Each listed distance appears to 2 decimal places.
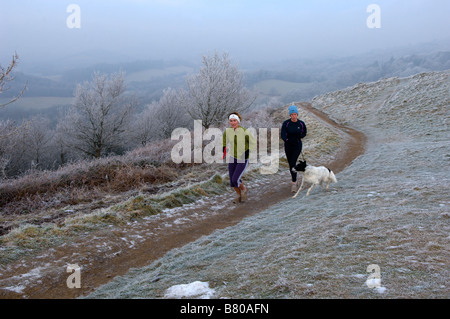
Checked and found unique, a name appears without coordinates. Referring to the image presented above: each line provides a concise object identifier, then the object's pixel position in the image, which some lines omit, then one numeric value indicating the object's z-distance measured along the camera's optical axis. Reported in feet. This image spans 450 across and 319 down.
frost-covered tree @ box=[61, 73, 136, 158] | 108.47
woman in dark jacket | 26.78
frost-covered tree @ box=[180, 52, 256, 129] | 87.86
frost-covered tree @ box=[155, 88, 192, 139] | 148.36
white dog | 26.86
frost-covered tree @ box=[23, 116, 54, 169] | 115.55
